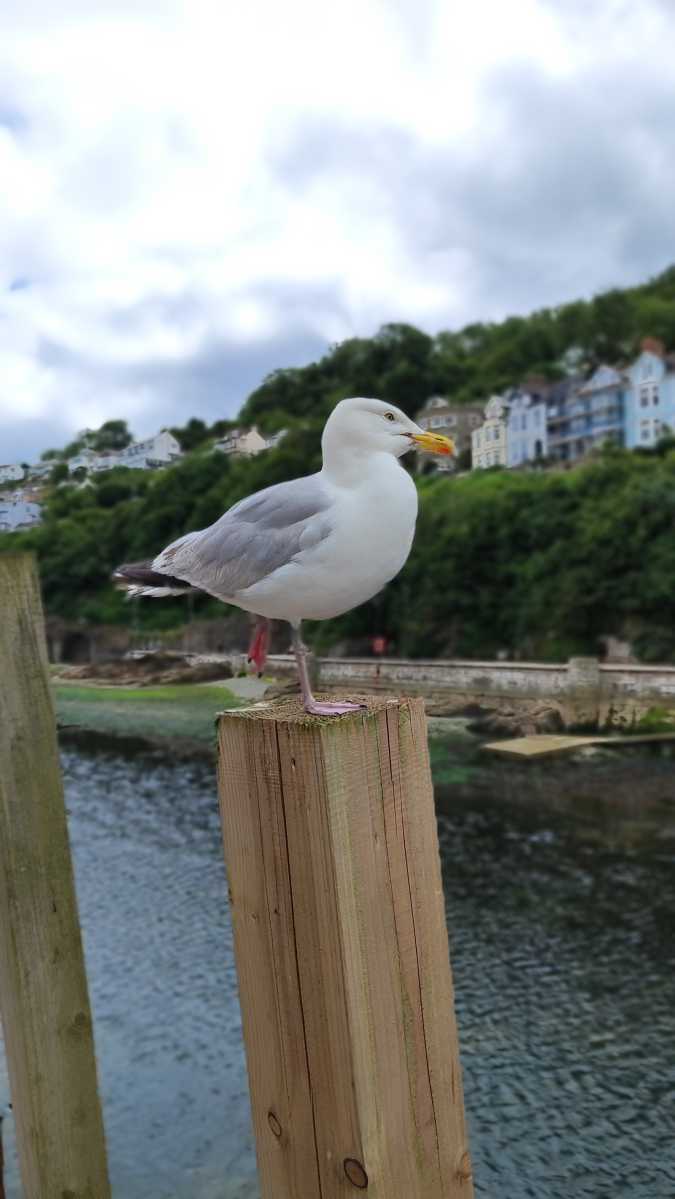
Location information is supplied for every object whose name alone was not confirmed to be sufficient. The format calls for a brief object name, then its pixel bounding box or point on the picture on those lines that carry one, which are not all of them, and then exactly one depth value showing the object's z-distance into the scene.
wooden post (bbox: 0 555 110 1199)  2.21
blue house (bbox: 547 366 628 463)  43.38
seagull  1.75
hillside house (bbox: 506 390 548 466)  40.41
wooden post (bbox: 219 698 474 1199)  1.42
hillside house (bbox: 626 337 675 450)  42.03
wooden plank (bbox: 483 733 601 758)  21.25
